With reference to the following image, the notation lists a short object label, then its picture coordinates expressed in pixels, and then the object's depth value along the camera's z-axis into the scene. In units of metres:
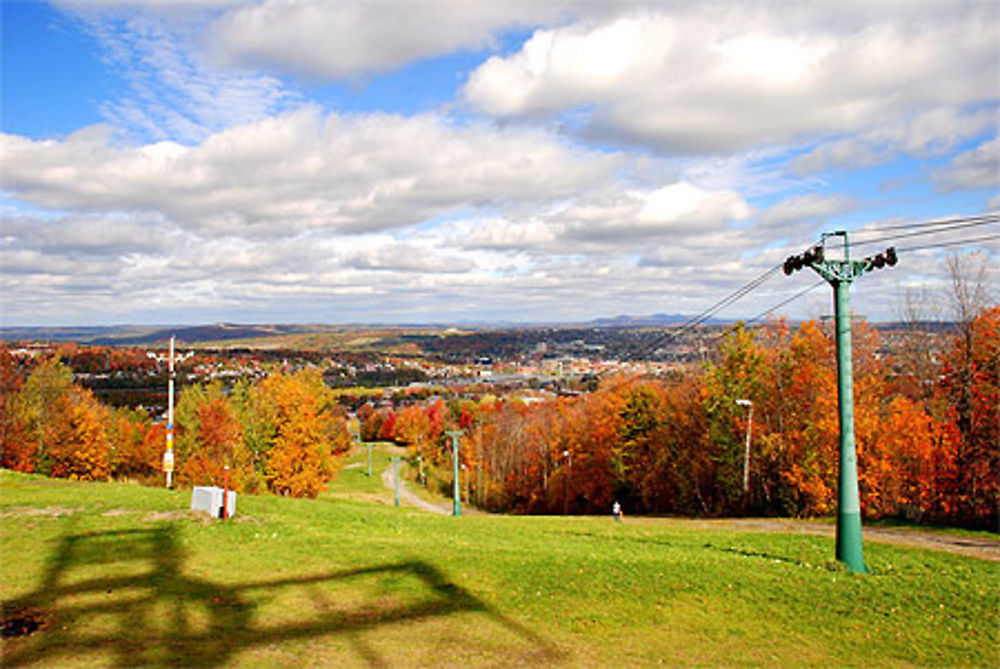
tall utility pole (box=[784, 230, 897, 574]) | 14.85
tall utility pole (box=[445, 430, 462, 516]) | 39.75
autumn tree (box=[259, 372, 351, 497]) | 43.25
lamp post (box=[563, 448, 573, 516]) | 57.09
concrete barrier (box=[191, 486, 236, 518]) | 17.20
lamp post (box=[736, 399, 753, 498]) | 36.85
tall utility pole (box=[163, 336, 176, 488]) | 28.64
